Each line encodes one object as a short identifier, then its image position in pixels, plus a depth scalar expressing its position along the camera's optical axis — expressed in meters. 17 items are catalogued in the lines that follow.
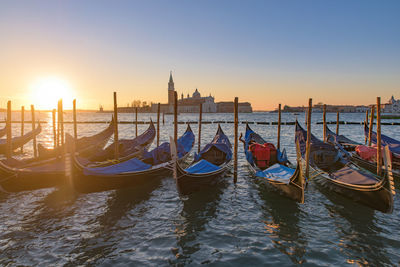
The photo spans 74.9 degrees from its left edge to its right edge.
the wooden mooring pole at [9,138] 9.41
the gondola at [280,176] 5.86
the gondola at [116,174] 6.61
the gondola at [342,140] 13.79
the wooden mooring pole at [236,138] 8.91
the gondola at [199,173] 6.62
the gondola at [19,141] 14.50
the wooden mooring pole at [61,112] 10.33
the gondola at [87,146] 9.96
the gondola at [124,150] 10.59
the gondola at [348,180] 5.31
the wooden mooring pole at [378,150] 6.99
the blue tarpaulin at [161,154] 9.77
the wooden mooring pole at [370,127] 11.78
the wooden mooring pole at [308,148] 8.10
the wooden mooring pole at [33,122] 14.71
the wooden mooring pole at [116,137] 9.55
